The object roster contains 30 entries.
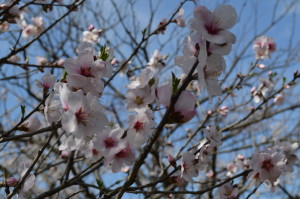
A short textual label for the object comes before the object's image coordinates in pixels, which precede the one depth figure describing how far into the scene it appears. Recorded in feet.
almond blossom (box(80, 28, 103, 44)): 4.62
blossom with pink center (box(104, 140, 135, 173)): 2.51
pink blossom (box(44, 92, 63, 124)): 2.46
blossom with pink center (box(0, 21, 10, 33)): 4.34
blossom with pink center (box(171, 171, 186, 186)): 2.53
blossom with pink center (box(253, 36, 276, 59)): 4.61
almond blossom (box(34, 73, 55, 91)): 2.59
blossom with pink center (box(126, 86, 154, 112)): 2.40
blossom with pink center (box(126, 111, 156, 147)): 2.46
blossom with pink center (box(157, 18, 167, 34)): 3.82
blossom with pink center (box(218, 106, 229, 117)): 4.58
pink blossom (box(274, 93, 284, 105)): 4.87
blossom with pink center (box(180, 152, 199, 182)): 2.58
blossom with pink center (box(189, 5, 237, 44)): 2.19
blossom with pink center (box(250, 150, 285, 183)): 2.67
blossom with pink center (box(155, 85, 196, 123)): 2.21
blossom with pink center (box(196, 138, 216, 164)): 2.65
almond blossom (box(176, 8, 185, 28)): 3.97
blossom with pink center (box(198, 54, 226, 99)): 2.21
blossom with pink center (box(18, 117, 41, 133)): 2.62
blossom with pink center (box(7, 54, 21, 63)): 4.60
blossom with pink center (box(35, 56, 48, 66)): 4.58
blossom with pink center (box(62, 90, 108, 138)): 2.29
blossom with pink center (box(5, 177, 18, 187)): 2.50
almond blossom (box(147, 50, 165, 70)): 4.46
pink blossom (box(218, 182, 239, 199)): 2.86
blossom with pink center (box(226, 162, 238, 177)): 5.02
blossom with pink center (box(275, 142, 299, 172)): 2.99
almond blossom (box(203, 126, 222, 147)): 2.68
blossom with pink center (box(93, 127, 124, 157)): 2.48
